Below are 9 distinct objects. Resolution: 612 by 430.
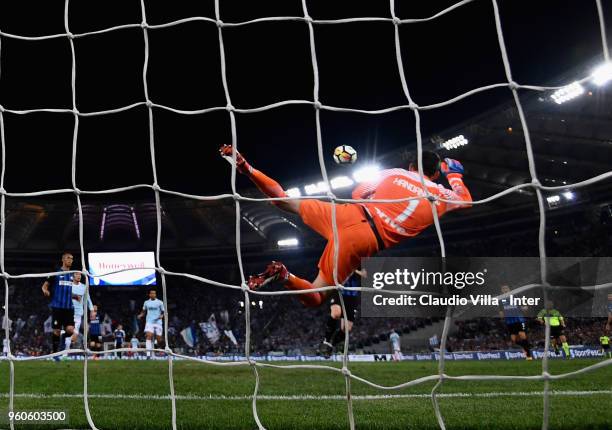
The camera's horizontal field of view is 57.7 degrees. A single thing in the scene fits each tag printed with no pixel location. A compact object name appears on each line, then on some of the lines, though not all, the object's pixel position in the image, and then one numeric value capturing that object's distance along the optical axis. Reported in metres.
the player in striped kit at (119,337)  17.02
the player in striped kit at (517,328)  11.17
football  4.35
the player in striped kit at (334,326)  8.31
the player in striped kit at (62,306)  8.77
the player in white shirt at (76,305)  9.12
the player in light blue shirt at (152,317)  11.32
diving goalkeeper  3.88
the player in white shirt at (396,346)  16.17
